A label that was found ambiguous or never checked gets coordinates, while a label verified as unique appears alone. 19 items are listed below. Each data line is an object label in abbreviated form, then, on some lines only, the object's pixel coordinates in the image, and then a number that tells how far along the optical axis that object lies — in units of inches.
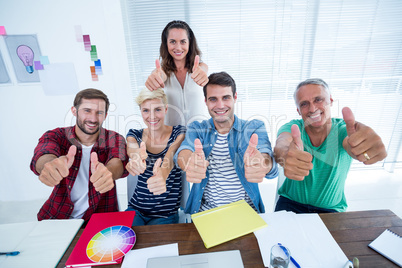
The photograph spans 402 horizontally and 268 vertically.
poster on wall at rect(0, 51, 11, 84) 71.0
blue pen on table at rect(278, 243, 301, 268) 24.3
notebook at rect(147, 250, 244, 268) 25.3
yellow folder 28.6
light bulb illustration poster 68.9
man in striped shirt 45.7
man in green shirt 42.4
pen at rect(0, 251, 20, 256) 27.7
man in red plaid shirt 44.8
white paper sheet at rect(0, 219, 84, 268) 27.0
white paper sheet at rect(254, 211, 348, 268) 25.4
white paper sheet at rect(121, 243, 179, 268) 26.0
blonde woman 46.9
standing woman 46.6
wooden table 25.9
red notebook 26.3
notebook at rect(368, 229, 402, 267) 25.1
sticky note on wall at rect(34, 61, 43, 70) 71.2
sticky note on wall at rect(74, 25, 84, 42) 68.3
